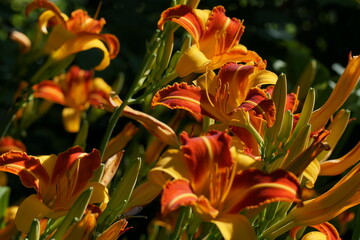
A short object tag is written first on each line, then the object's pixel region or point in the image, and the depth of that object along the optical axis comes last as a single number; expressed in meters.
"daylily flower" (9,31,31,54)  2.41
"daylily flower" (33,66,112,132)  2.45
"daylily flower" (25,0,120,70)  2.16
